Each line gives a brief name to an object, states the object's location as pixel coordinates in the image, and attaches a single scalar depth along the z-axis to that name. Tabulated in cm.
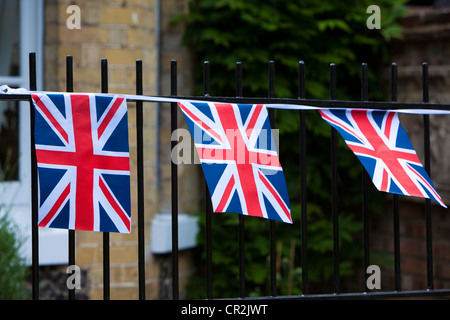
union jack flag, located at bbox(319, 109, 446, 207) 577
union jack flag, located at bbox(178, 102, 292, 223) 527
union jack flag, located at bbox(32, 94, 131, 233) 501
